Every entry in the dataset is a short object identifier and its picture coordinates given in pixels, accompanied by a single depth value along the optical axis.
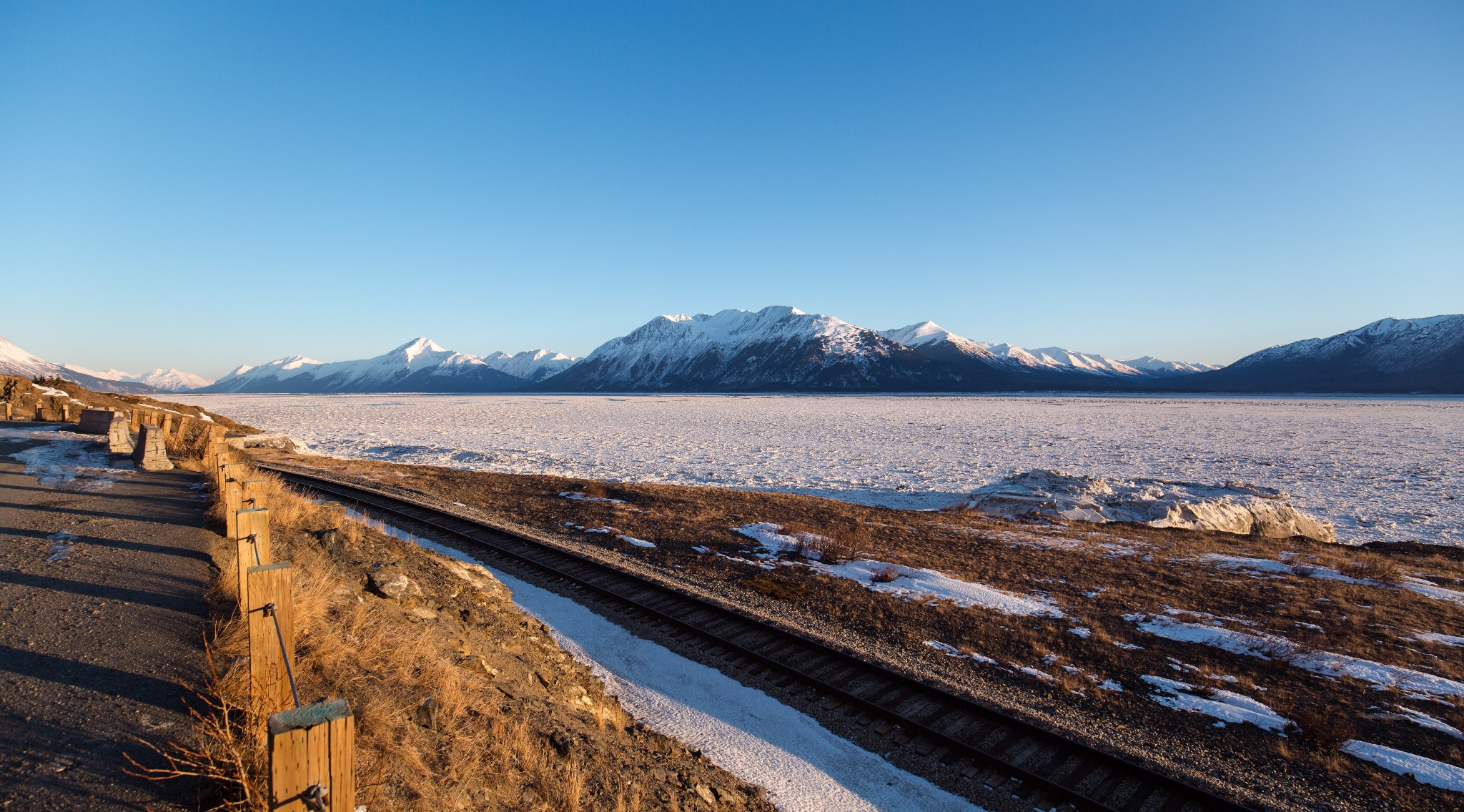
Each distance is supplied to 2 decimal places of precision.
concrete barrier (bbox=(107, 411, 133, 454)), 14.68
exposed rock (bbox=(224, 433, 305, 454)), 30.61
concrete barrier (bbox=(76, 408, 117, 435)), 18.80
